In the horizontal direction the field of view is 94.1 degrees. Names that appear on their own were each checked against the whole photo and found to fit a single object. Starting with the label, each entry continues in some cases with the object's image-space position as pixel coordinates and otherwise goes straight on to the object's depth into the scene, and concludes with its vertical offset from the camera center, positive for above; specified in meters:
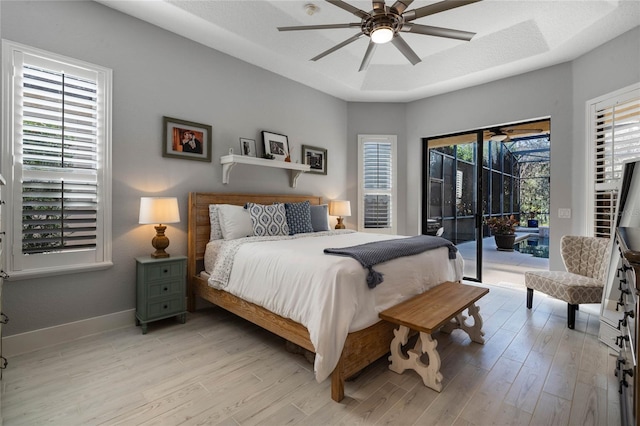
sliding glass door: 4.61 +0.30
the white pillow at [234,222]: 3.09 -0.13
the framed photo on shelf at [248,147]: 3.66 +0.78
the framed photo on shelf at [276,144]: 3.89 +0.88
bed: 1.81 -0.81
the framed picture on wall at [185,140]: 3.08 +0.76
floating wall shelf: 3.38 +0.57
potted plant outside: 5.00 -0.33
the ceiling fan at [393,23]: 1.96 +1.33
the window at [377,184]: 5.17 +0.46
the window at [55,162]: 2.29 +0.38
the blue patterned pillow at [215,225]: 3.21 -0.17
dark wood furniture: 1.02 -0.56
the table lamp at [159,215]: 2.68 -0.05
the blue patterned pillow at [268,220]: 3.20 -0.11
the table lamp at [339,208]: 4.57 +0.03
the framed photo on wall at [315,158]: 4.48 +0.80
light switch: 3.63 -0.02
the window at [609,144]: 2.94 +0.70
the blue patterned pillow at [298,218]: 3.51 -0.10
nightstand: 2.68 -0.74
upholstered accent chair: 2.76 -0.67
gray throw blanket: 1.99 -0.30
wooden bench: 1.87 -0.69
